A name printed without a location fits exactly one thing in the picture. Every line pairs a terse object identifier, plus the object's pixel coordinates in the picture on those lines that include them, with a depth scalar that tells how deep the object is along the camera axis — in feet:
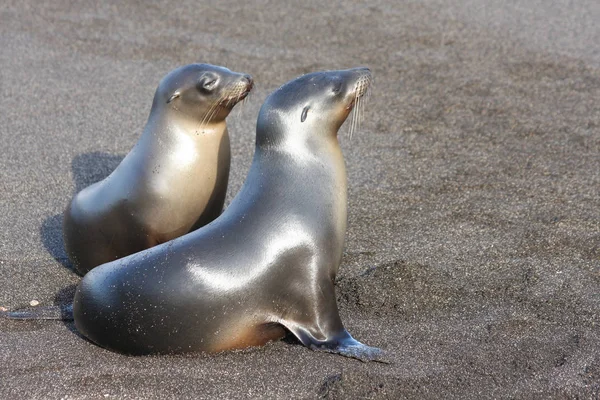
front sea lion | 27.81
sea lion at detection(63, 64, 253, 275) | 35.09
